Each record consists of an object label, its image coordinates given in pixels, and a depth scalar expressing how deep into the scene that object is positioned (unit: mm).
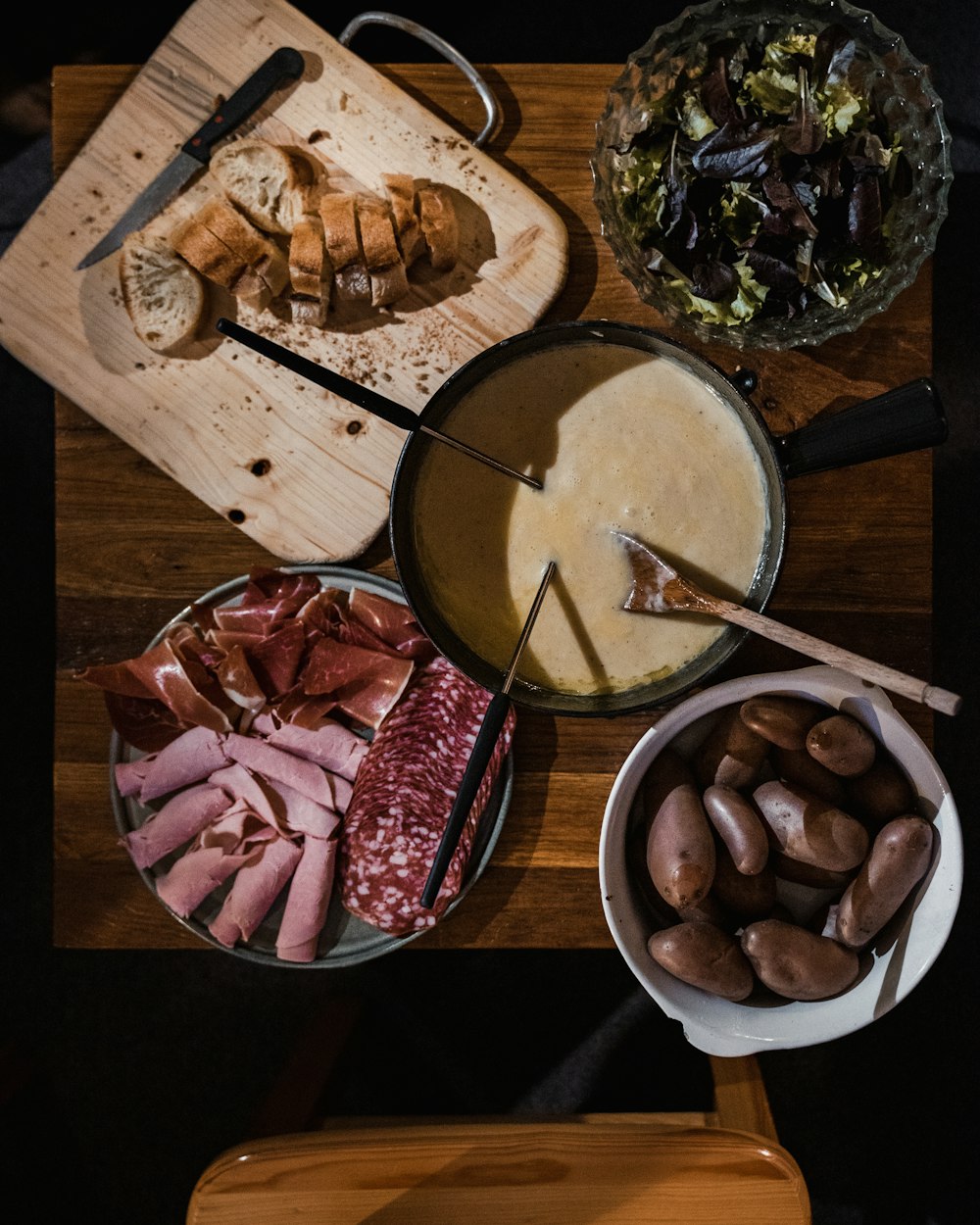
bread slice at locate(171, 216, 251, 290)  1184
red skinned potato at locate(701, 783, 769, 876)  1062
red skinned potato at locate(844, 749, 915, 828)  1064
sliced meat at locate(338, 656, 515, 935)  1193
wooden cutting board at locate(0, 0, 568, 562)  1206
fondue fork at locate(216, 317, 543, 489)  929
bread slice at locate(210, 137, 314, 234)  1189
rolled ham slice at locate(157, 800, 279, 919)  1212
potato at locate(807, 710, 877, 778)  1045
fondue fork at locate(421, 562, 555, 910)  908
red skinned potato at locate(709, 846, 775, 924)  1093
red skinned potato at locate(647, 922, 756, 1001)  1055
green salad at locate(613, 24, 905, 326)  1033
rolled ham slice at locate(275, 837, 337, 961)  1211
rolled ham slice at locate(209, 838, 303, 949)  1209
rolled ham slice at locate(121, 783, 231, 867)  1220
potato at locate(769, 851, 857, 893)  1101
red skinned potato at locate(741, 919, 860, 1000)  1060
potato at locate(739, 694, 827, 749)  1047
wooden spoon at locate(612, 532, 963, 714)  882
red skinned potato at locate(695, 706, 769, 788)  1073
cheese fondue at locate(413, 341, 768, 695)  1079
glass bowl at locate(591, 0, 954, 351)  1072
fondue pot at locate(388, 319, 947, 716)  972
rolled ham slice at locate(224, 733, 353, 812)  1249
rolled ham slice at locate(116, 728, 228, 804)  1234
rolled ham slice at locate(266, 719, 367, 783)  1244
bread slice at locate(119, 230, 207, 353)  1205
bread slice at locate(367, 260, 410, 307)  1177
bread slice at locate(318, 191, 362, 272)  1162
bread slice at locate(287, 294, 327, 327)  1201
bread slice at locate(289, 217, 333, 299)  1164
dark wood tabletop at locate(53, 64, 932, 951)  1210
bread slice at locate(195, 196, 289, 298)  1184
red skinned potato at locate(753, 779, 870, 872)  1059
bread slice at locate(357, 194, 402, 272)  1153
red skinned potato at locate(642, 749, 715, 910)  1056
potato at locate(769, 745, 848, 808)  1088
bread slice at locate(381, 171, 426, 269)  1163
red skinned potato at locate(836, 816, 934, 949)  1037
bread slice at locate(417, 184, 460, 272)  1164
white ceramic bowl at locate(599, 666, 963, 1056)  1038
